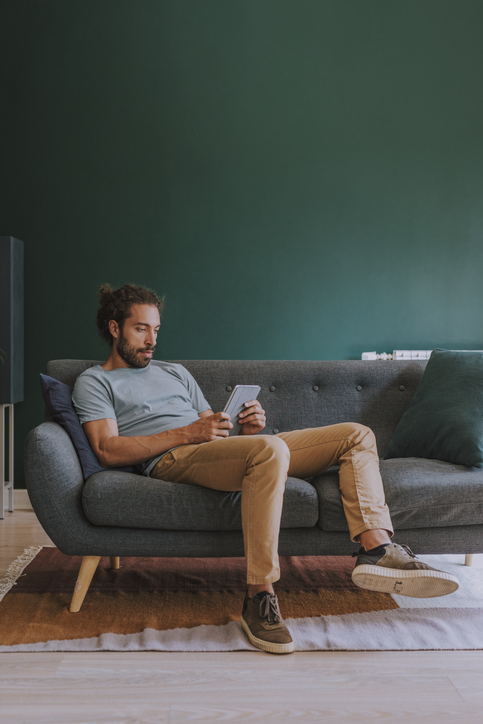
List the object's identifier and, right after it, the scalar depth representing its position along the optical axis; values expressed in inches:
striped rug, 66.5
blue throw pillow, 77.1
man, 66.2
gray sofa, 72.0
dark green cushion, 83.8
